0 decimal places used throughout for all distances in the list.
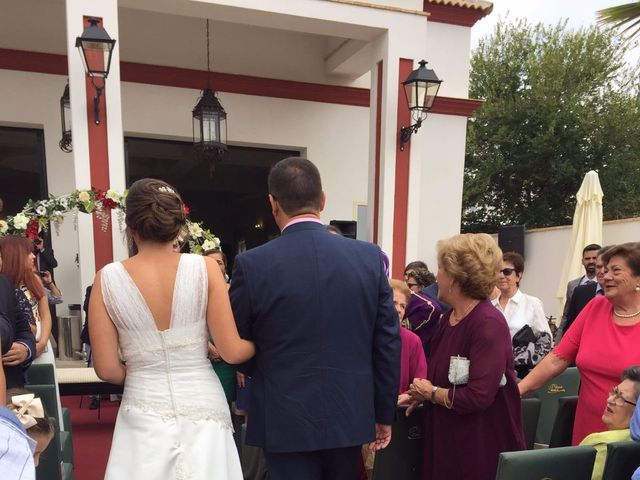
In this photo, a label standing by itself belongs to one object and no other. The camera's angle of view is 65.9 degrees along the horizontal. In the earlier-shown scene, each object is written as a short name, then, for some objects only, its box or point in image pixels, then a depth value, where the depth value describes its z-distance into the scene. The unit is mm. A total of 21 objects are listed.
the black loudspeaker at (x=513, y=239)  10094
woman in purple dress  1935
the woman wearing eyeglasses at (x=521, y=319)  3582
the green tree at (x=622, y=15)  6777
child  1404
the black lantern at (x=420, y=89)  5961
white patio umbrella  7431
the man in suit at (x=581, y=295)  4555
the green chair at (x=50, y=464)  2115
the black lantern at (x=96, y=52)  4809
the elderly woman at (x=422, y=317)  3398
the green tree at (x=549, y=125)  15469
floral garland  4199
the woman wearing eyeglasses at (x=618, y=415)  1967
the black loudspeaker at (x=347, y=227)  6614
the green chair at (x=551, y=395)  3187
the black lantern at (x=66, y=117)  5773
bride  1700
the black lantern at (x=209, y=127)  6312
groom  1651
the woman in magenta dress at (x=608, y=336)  2152
